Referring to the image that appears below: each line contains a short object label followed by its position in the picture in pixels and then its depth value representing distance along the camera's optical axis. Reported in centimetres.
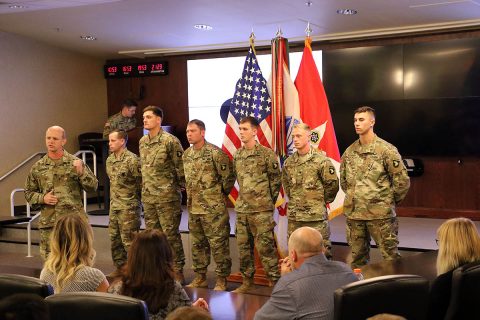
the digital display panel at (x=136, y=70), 1030
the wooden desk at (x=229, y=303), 483
